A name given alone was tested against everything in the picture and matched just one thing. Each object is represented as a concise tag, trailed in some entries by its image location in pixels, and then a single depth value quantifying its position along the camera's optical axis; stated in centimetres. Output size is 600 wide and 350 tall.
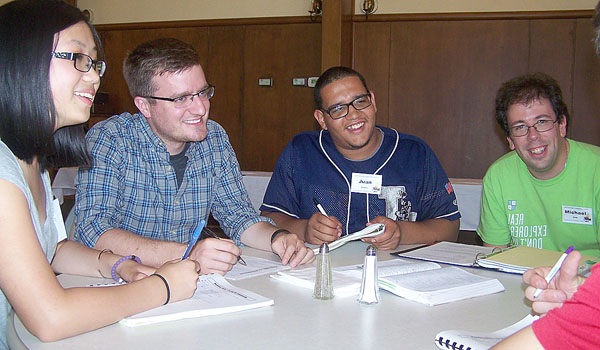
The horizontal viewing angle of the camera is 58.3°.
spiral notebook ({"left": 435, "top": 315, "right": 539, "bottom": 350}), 107
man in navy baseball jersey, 261
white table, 111
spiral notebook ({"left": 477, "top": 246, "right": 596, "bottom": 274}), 175
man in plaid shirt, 203
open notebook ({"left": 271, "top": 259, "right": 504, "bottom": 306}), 145
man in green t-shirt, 236
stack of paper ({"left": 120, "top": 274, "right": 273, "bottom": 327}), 121
